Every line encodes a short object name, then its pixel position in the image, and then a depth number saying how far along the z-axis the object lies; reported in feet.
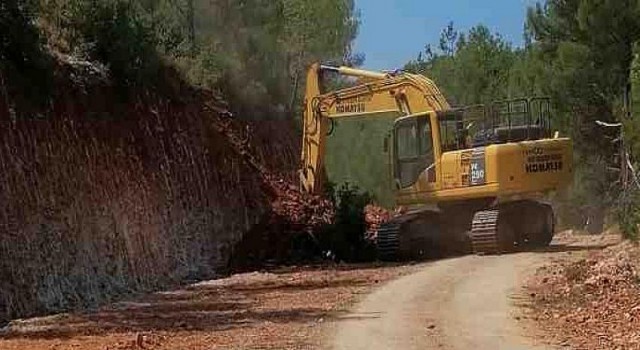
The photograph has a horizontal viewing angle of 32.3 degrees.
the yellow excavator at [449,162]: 81.71
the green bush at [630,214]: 67.80
